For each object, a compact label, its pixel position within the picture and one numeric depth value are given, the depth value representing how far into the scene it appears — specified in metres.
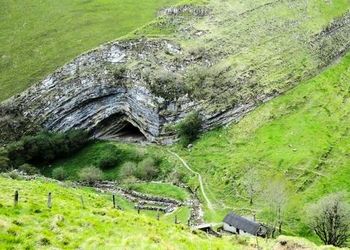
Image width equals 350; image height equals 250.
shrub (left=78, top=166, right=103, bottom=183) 93.94
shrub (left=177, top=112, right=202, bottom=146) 101.12
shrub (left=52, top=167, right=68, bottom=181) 97.19
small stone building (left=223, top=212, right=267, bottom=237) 68.44
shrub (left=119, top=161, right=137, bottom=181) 94.25
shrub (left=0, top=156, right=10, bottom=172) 93.94
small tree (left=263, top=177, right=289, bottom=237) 74.38
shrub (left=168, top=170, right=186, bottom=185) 90.25
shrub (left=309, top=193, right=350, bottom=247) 68.44
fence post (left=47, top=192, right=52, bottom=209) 30.38
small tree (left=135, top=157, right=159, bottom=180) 93.31
